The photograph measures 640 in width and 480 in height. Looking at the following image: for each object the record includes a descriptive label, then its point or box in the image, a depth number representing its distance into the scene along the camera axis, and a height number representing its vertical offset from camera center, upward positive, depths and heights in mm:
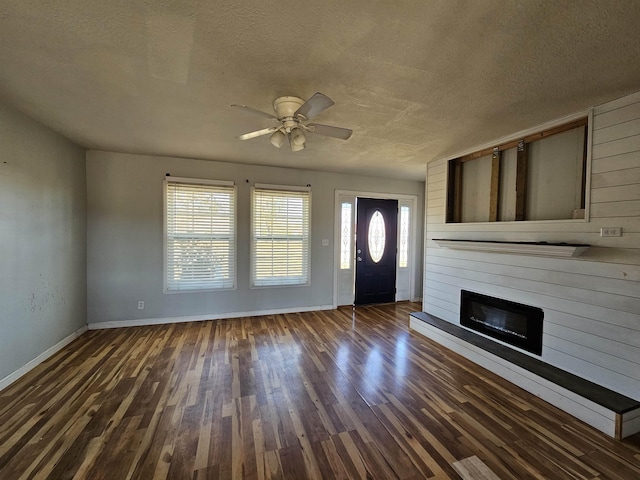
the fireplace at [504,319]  2752 -987
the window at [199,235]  4160 -74
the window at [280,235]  4582 -69
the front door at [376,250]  5371 -354
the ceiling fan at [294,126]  2095 +887
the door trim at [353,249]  5117 +141
